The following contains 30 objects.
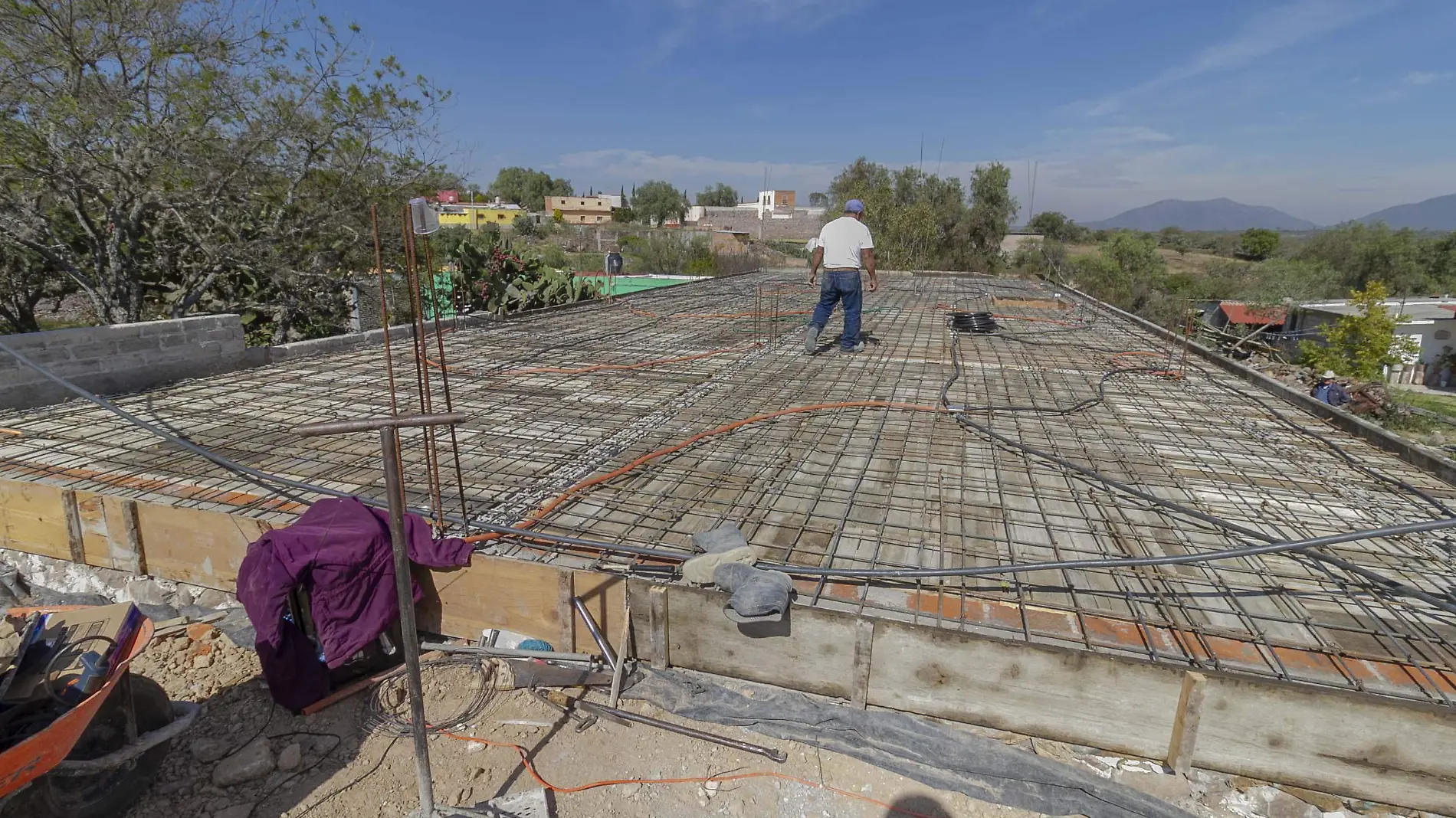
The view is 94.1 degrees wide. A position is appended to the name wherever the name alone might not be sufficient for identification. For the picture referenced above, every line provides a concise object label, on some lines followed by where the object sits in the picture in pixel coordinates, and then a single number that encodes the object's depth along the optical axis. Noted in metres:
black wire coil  7.74
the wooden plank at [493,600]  2.55
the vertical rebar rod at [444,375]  2.60
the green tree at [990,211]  29.66
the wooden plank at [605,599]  2.48
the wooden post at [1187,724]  1.97
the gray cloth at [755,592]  2.20
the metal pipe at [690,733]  2.17
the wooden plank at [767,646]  2.29
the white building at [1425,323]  23.25
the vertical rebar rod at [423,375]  2.54
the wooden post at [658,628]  2.44
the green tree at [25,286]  6.51
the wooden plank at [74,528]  3.05
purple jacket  2.30
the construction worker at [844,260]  5.73
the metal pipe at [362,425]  1.54
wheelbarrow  1.77
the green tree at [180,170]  6.03
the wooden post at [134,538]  2.96
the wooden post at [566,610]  2.50
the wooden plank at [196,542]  2.85
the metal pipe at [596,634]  2.51
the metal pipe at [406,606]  1.64
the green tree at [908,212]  24.94
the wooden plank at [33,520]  3.10
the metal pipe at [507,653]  2.46
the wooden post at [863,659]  2.23
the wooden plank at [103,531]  2.99
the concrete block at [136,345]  4.71
